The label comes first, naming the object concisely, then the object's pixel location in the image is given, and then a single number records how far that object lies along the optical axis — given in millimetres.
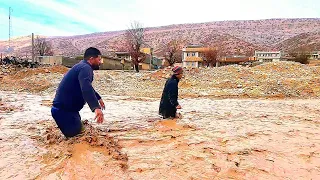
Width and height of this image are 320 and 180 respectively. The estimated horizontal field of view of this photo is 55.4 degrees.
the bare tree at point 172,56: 56388
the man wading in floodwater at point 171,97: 7648
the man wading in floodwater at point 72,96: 4508
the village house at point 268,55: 70219
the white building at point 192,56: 64312
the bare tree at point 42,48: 70500
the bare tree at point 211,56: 54062
